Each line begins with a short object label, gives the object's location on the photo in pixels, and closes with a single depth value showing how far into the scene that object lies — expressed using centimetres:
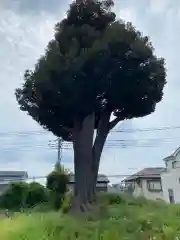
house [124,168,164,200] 2397
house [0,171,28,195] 3121
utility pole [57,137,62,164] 2139
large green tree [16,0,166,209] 792
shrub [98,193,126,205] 929
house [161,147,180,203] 2075
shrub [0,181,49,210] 1714
